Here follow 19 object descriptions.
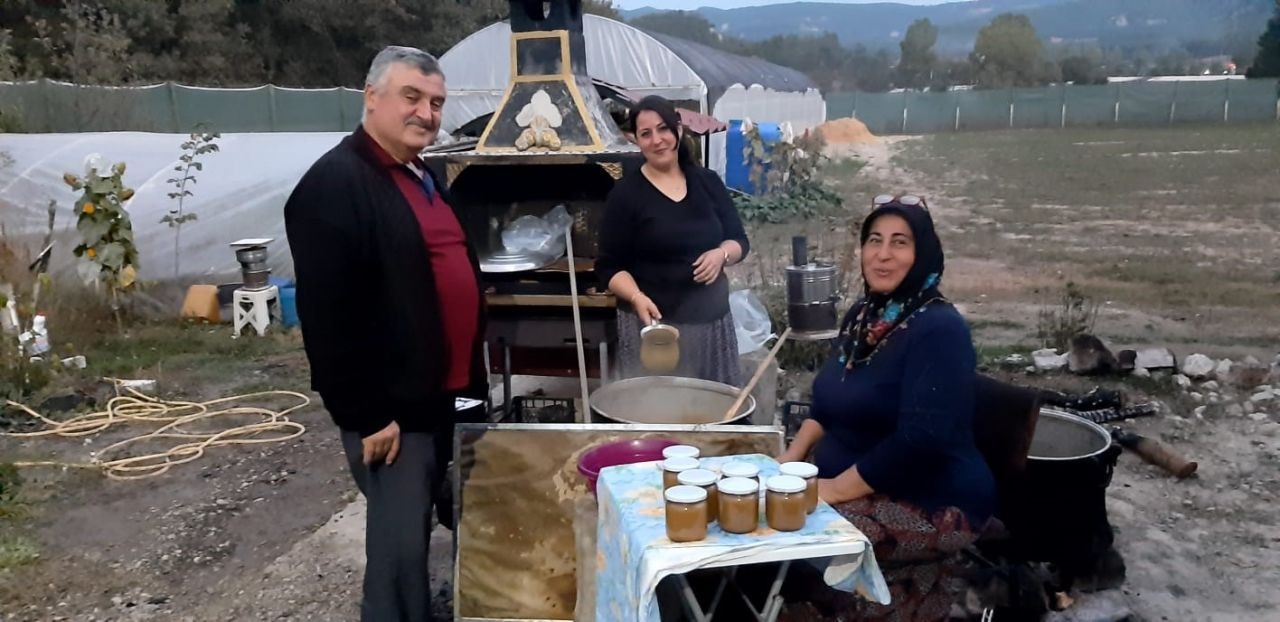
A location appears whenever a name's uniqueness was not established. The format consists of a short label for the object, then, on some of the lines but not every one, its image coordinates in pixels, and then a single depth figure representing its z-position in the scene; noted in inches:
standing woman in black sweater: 147.8
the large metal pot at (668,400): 127.9
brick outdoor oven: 168.4
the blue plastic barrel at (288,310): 325.4
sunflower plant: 300.7
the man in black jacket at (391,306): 98.3
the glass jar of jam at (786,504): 81.8
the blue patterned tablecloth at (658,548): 78.8
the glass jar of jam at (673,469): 88.7
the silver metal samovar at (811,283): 250.5
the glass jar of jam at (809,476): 85.1
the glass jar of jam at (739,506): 81.4
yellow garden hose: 206.4
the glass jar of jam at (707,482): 83.8
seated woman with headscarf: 95.5
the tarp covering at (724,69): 636.7
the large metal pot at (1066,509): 123.7
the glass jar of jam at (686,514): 79.8
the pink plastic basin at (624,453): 110.1
